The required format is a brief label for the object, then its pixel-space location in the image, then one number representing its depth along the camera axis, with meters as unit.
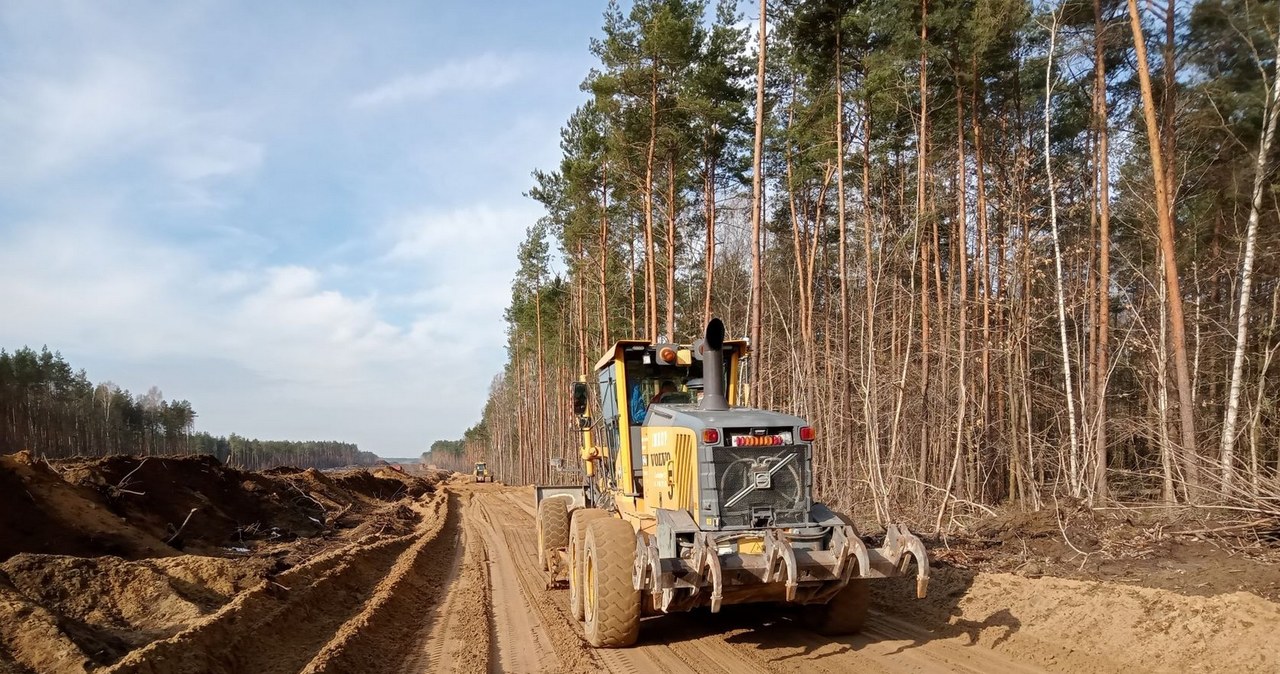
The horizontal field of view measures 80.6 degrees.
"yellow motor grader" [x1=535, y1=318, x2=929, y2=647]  6.13
